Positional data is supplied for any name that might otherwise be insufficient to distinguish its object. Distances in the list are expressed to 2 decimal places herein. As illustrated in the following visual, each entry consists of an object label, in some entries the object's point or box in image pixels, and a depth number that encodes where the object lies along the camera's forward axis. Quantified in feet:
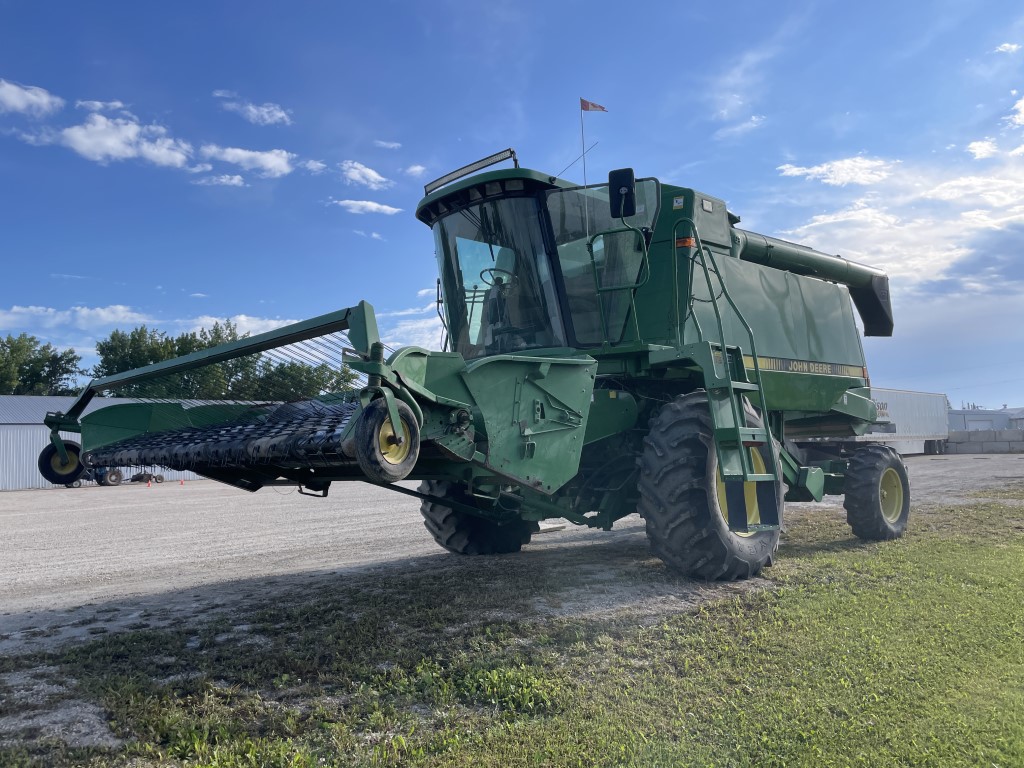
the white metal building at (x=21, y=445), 110.93
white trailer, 124.16
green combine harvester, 15.47
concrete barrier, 140.05
